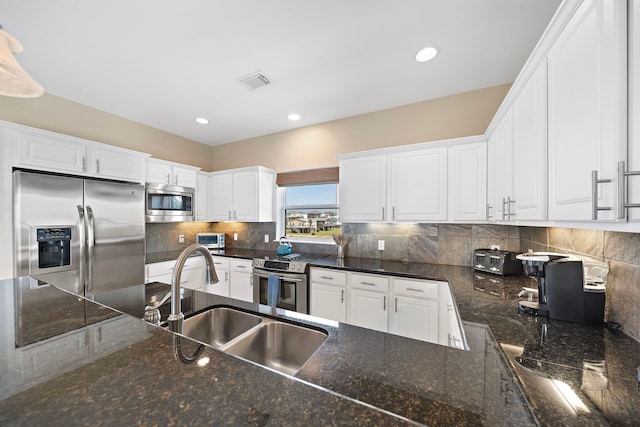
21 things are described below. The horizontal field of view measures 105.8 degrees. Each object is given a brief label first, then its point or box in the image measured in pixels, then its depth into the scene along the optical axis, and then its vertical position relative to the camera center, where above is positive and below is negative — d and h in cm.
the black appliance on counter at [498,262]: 216 -45
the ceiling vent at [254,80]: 236 +134
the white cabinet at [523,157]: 121 +36
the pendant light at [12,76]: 104 +62
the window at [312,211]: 356 +2
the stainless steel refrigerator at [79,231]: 210 -20
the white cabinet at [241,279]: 325 -93
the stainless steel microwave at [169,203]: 320 +13
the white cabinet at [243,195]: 368 +28
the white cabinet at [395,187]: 257 +30
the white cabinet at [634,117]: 67 +27
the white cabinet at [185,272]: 304 -82
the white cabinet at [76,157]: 221 +57
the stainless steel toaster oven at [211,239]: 398 -45
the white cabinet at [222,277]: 347 -94
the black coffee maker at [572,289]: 118 -38
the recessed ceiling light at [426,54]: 200 +136
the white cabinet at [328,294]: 260 -90
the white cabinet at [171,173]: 328 +56
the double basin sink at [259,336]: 112 -63
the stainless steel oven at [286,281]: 278 -83
